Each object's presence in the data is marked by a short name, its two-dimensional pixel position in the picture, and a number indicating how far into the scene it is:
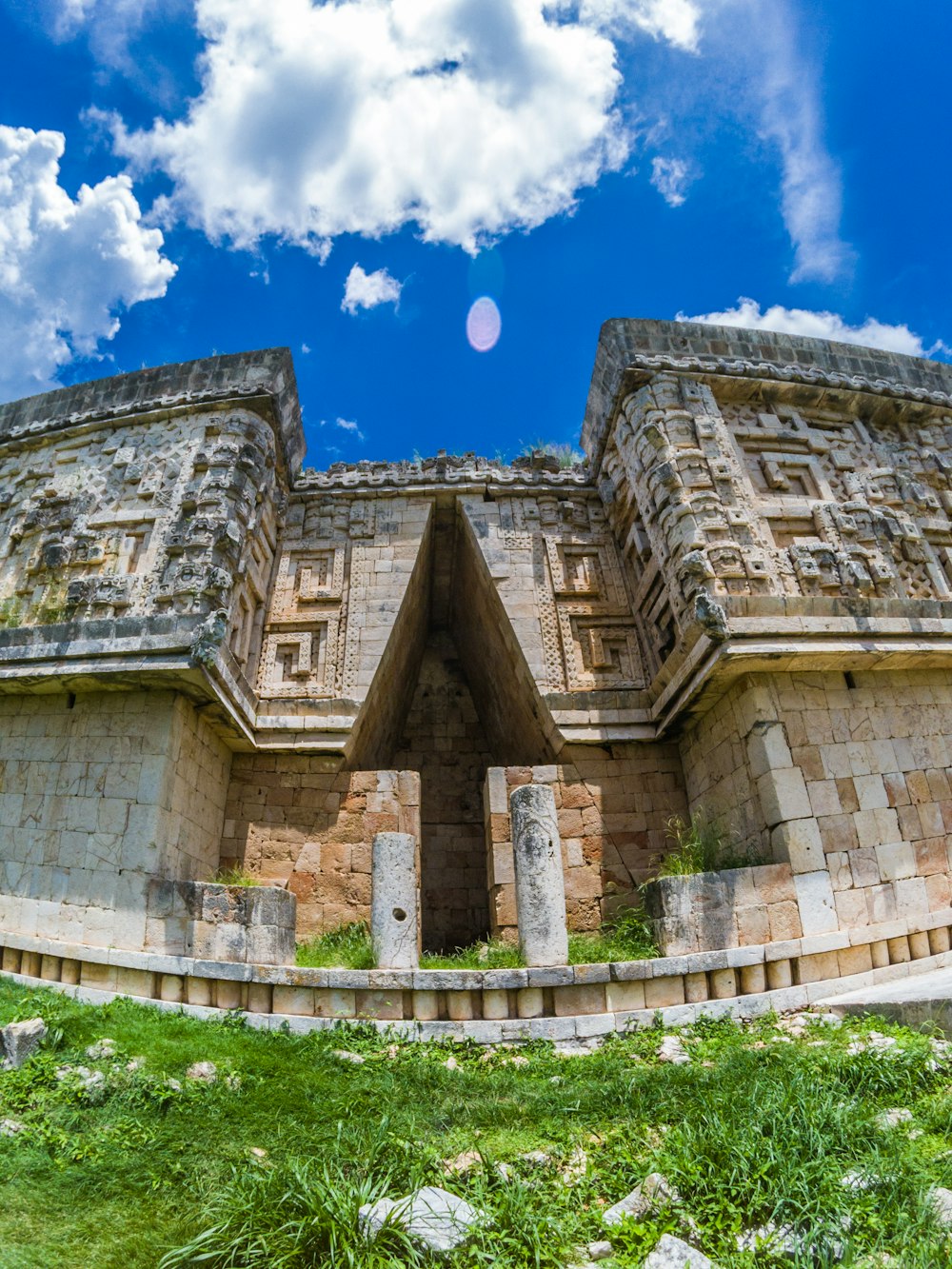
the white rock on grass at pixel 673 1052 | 5.21
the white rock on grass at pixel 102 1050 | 4.96
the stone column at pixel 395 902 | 6.27
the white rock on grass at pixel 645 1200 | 3.18
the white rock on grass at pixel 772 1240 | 2.89
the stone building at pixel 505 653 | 7.09
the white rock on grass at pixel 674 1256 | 2.84
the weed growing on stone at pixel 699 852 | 7.20
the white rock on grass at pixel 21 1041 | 4.89
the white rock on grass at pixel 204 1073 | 4.73
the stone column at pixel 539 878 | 6.19
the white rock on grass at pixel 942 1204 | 2.97
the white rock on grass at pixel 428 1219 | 2.99
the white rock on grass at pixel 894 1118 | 3.71
